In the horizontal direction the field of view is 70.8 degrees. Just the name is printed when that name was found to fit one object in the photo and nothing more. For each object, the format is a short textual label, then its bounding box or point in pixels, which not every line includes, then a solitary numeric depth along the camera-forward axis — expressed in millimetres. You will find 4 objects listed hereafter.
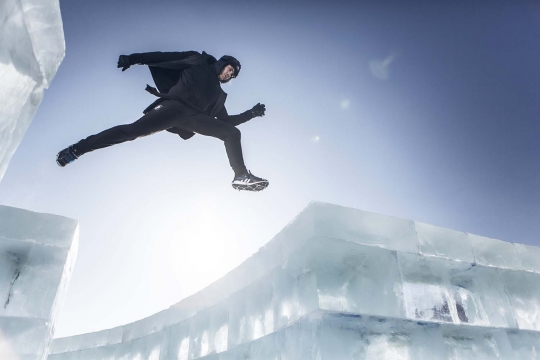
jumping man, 3725
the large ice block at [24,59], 1440
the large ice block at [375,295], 2120
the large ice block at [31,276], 2816
